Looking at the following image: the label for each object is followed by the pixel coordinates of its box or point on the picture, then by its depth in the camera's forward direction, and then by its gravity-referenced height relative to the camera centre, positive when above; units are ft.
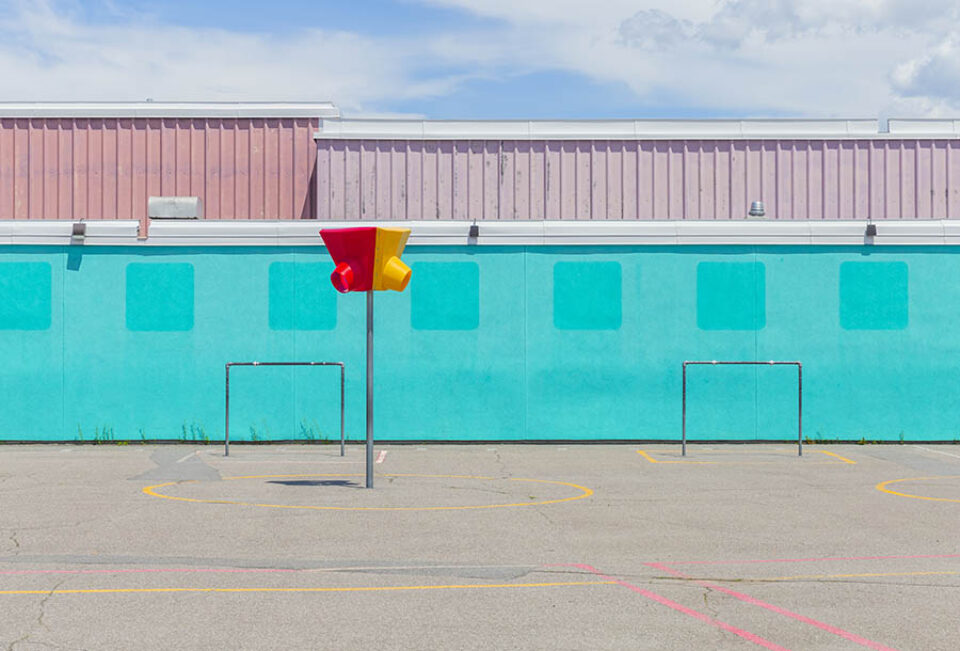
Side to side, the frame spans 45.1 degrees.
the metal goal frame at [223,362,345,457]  53.98 -4.50
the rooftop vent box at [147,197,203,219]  63.31 +6.77
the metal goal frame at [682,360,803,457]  54.95 -2.75
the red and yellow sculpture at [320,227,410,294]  41.22 +2.61
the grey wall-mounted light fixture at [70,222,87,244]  60.03 +5.04
